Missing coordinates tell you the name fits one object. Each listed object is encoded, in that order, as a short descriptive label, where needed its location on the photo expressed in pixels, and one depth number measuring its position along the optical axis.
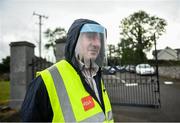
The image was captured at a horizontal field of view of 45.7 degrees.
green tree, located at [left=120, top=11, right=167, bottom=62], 34.25
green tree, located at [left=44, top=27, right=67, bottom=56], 49.47
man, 1.27
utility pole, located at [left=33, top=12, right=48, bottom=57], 35.72
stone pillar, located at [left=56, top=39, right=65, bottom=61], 6.83
